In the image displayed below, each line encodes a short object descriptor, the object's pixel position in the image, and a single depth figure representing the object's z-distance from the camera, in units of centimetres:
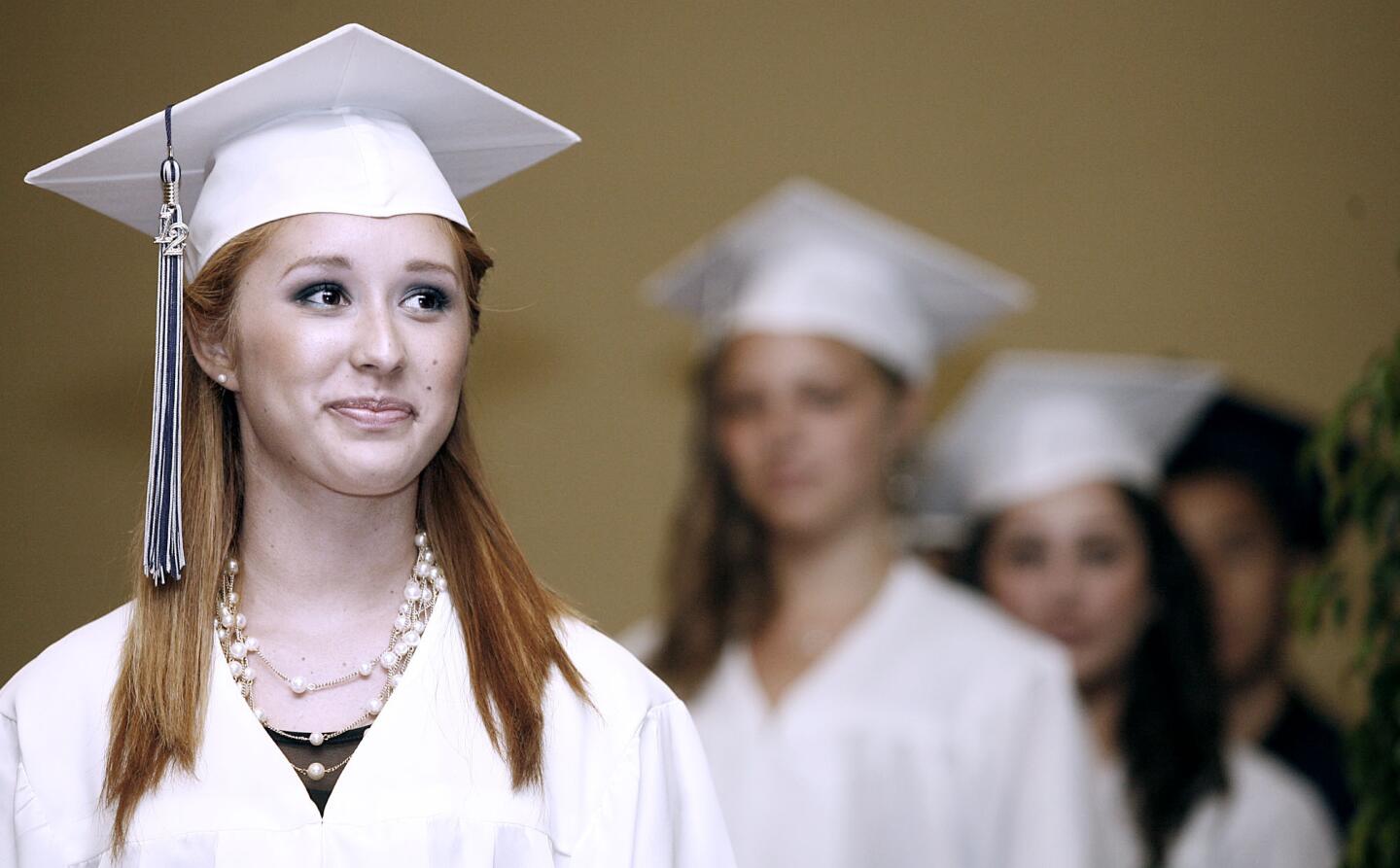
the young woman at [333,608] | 355
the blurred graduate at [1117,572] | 912
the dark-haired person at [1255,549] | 930
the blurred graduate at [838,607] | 838
